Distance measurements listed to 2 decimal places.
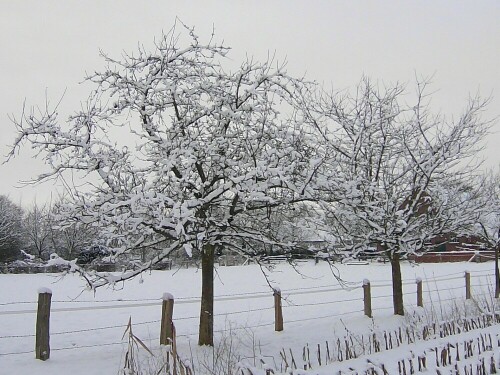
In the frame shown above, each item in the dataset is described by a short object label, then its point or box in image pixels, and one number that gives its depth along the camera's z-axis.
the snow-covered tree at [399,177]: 11.20
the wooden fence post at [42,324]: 7.55
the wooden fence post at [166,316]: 8.52
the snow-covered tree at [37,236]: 49.45
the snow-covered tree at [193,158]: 7.40
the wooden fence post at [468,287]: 15.64
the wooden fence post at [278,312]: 10.47
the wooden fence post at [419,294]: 14.28
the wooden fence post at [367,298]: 12.44
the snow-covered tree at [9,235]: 43.59
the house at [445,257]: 37.34
